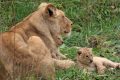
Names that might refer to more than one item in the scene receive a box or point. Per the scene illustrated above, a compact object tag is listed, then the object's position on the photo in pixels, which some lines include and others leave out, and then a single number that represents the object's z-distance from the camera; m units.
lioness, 11.91
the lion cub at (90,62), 13.68
